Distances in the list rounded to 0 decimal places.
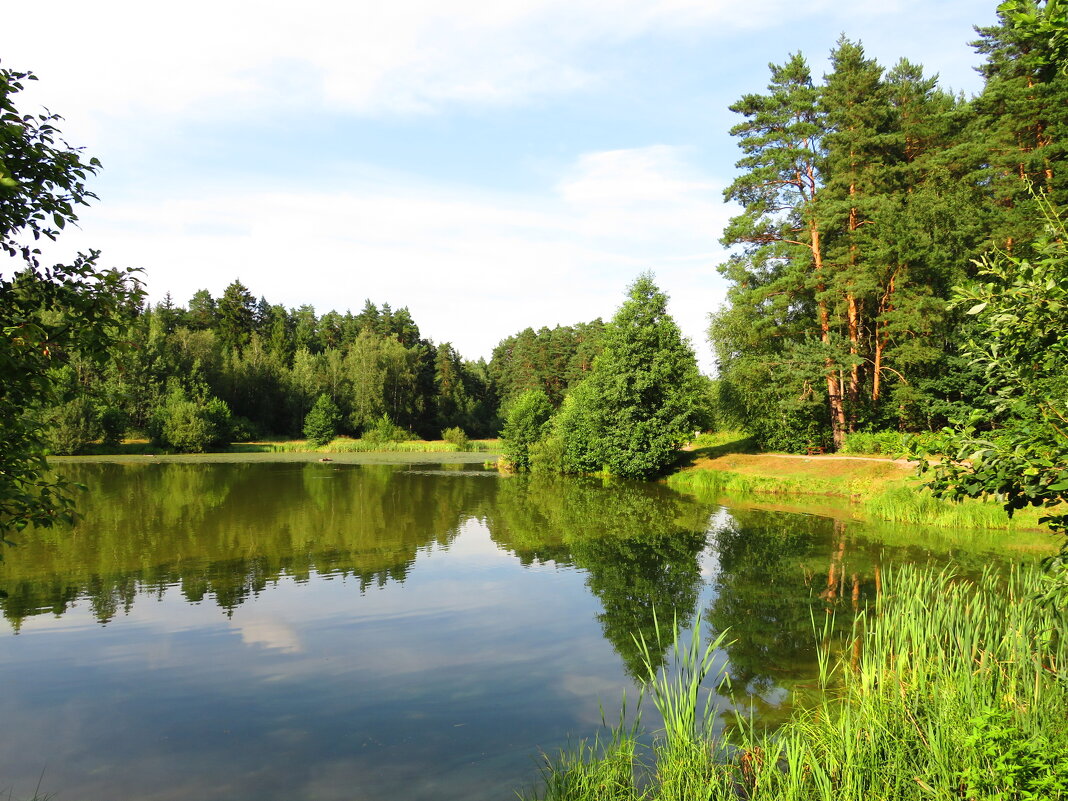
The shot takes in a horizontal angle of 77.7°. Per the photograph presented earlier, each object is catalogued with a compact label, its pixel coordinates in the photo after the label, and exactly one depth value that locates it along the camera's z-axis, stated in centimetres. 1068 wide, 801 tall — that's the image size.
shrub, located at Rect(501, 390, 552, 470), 4819
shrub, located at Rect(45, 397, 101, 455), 5378
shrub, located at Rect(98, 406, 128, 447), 5894
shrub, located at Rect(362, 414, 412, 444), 7319
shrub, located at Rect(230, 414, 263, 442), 7088
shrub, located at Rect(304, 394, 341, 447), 7231
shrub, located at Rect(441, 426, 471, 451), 7456
